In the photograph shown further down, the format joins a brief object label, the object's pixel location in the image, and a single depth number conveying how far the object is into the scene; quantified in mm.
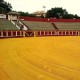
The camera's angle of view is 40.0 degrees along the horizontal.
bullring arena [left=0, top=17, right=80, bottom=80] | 3574
